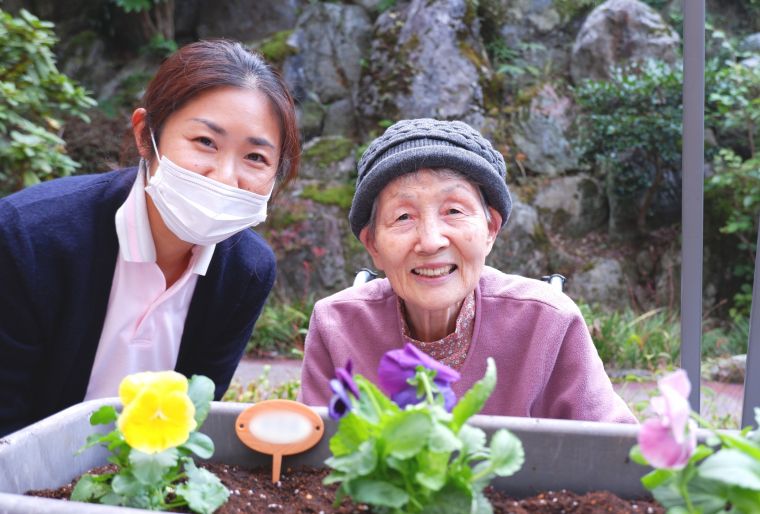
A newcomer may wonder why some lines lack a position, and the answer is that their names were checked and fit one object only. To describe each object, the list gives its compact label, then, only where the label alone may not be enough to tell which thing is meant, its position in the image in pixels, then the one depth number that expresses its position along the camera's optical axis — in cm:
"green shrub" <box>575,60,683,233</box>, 732
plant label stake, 108
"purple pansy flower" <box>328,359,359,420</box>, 81
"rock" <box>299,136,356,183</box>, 788
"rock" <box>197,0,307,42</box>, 1065
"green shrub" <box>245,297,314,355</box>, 647
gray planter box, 98
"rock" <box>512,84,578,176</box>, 768
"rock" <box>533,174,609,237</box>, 767
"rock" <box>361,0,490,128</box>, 754
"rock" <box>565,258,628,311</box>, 738
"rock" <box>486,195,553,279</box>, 720
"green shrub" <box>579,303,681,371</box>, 555
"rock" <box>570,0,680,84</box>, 827
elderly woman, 158
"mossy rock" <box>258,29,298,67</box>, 879
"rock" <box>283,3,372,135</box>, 882
